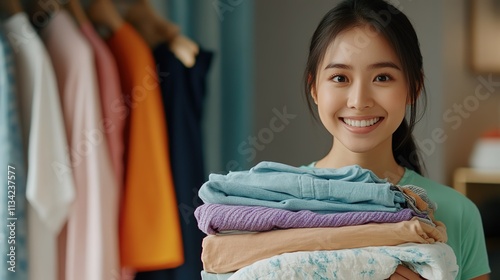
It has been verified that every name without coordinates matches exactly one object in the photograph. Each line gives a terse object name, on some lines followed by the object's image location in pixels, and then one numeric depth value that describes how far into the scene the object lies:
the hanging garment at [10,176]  2.15
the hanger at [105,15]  2.40
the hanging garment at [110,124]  2.28
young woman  1.60
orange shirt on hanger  2.33
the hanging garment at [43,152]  2.19
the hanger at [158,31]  2.40
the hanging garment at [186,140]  2.38
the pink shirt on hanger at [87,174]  2.25
